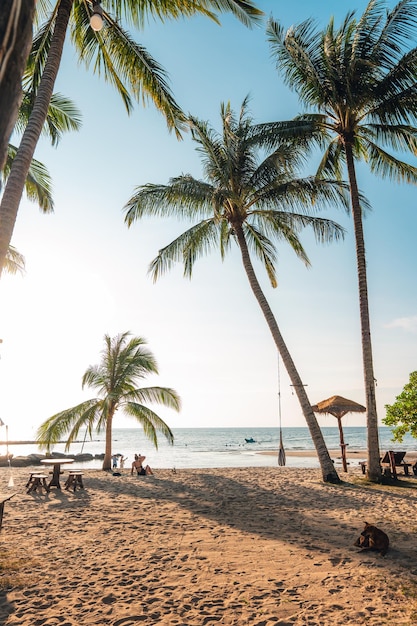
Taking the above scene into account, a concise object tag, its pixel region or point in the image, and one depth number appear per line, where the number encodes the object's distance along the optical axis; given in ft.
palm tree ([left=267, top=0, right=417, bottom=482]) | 39.04
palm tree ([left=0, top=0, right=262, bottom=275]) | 28.06
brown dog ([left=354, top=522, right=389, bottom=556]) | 18.74
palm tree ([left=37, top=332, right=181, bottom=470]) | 51.98
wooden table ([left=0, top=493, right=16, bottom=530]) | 19.49
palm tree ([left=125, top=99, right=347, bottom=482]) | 43.62
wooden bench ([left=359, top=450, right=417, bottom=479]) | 43.27
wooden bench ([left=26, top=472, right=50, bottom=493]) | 38.32
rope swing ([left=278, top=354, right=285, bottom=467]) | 56.55
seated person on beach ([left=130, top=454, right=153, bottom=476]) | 52.49
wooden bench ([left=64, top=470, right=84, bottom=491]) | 39.38
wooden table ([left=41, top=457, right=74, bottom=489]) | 40.14
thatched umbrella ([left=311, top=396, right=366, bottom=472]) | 47.96
